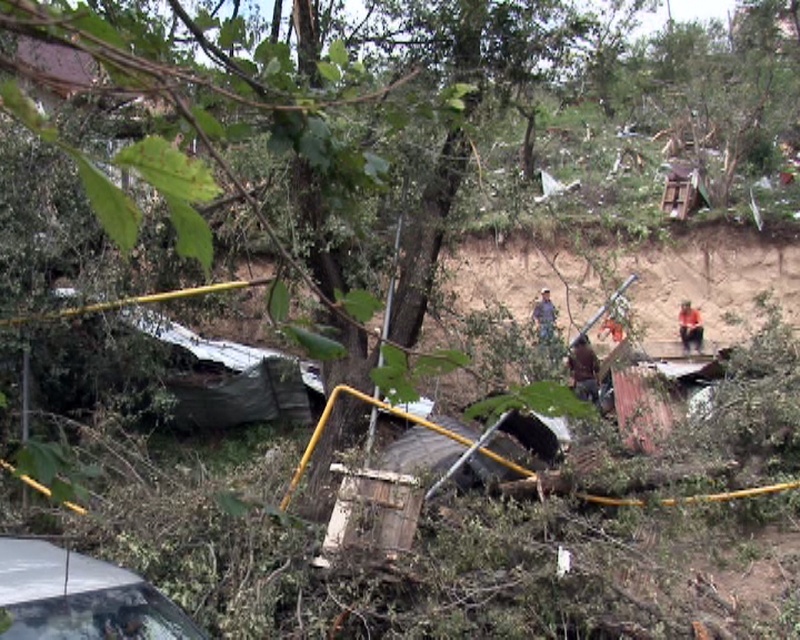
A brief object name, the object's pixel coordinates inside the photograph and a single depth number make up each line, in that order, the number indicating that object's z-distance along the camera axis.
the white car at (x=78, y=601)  3.52
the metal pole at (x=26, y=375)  8.25
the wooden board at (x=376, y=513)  6.20
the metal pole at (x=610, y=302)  7.69
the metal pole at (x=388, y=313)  7.38
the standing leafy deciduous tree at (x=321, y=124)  1.68
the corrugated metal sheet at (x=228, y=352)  10.88
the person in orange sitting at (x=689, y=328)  13.96
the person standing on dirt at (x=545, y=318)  8.38
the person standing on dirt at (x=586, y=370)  10.04
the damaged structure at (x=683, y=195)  16.42
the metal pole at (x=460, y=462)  6.72
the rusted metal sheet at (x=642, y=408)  8.13
